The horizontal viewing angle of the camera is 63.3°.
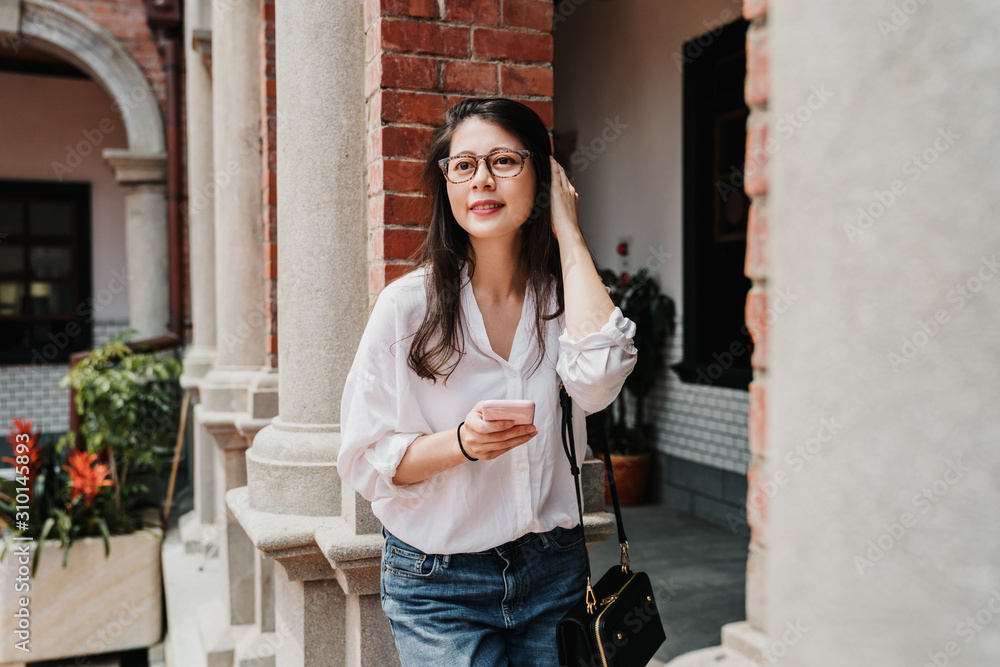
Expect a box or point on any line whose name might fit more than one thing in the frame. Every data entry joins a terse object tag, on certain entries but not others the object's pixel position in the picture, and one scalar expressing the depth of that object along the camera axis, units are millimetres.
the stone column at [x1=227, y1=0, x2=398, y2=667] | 2279
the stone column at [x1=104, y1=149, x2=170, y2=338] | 7262
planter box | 4144
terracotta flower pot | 6055
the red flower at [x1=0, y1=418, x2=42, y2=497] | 4359
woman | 1506
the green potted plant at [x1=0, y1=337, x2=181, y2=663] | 4184
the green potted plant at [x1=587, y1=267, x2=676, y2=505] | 5984
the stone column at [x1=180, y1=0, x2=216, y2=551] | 4859
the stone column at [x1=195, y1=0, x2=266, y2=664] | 3621
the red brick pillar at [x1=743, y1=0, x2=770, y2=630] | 750
